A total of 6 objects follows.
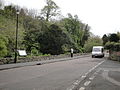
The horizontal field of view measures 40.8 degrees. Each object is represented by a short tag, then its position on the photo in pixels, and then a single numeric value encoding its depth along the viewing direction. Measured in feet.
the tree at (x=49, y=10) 150.11
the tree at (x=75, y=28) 194.59
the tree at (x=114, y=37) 141.46
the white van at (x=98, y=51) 128.76
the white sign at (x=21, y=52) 74.20
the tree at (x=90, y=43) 212.55
